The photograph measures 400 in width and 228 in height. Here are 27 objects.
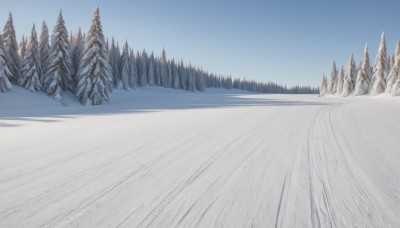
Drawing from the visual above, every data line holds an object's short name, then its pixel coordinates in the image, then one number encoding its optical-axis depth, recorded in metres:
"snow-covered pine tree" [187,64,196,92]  91.75
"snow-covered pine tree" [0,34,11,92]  26.80
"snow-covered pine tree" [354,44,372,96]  48.78
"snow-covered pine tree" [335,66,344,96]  61.48
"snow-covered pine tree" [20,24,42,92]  30.92
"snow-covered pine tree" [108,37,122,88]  59.88
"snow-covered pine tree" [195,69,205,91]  97.75
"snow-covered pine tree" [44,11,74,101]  30.14
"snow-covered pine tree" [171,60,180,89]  86.35
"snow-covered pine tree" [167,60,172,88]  85.50
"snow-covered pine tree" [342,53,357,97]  54.91
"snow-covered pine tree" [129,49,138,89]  66.15
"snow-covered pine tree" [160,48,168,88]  82.44
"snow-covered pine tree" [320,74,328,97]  81.56
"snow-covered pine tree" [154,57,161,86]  81.38
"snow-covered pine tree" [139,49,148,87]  72.46
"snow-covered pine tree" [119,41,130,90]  61.18
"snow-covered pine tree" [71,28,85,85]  35.81
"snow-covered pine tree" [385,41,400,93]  38.88
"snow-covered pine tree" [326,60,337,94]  69.50
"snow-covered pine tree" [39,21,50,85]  35.34
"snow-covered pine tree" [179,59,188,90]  90.53
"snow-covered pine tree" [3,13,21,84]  33.63
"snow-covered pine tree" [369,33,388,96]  42.97
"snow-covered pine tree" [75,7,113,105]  29.58
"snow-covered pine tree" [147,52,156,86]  76.50
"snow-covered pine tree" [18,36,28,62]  45.69
